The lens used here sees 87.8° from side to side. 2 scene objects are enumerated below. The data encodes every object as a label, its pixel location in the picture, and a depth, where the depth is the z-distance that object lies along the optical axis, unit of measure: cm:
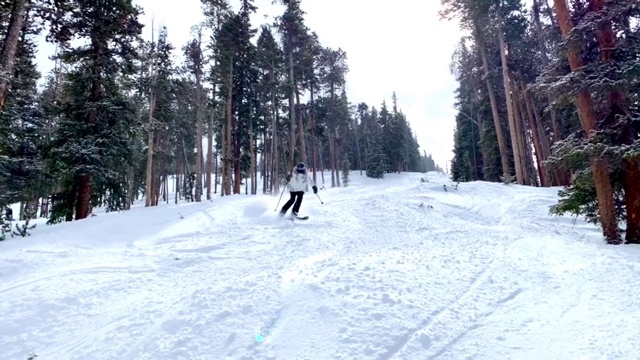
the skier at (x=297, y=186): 1182
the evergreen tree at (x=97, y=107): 1325
